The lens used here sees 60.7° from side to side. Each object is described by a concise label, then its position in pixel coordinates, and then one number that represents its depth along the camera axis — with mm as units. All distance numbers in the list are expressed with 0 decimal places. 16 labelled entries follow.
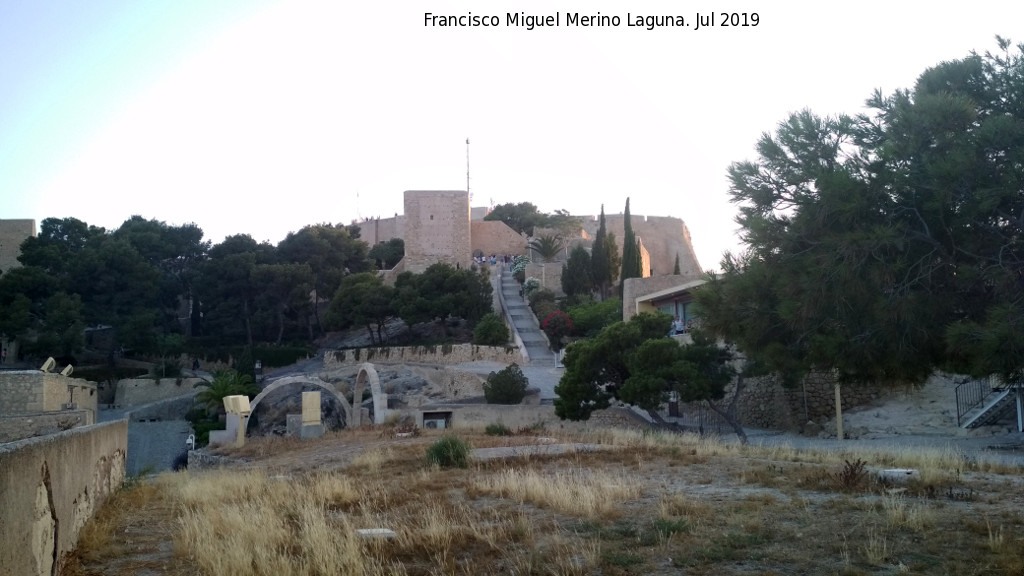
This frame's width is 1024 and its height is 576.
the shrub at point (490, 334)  41469
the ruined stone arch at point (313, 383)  29109
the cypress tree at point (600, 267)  51750
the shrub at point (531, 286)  52850
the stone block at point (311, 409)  24395
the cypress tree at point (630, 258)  47531
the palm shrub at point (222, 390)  38312
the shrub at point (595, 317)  42031
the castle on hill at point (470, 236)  63250
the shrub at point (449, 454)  12211
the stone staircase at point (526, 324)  40781
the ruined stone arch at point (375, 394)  27655
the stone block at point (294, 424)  26016
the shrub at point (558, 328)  42250
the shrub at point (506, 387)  28250
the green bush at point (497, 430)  19531
